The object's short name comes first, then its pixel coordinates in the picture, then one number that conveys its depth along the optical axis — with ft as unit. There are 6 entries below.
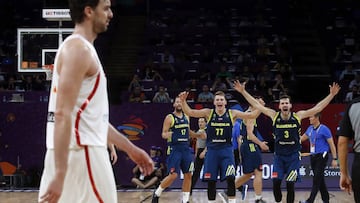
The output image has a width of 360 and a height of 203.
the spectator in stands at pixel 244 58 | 71.31
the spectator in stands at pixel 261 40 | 74.60
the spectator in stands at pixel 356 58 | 72.33
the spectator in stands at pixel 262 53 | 72.43
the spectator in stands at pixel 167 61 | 69.90
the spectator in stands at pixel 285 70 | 68.69
